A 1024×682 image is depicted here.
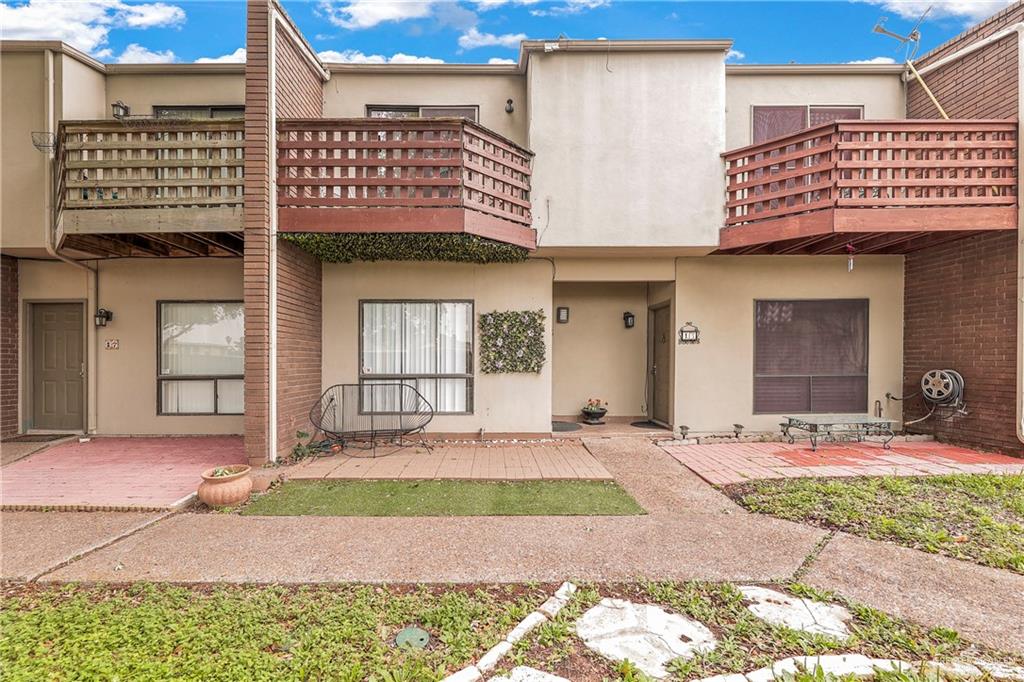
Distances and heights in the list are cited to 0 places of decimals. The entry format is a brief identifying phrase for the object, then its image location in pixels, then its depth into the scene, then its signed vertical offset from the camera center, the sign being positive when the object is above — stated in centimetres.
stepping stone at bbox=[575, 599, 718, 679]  225 -162
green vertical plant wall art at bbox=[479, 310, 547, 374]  698 -10
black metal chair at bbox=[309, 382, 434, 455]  641 -118
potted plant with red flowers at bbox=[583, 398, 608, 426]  804 -138
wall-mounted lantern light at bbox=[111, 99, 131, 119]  685 +354
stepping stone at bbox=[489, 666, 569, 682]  208 -160
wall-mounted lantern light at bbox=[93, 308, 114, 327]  707 +30
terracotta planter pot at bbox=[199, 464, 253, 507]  427 -150
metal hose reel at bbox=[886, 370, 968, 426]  635 -78
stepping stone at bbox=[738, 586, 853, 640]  244 -160
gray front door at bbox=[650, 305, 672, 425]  772 -49
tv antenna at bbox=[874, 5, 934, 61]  669 +468
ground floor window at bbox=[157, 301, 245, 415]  723 -36
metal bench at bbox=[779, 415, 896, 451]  638 -135
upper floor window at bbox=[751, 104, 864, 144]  731 +367
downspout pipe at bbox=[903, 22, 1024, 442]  566 +110
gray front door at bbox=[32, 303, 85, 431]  721 -52
